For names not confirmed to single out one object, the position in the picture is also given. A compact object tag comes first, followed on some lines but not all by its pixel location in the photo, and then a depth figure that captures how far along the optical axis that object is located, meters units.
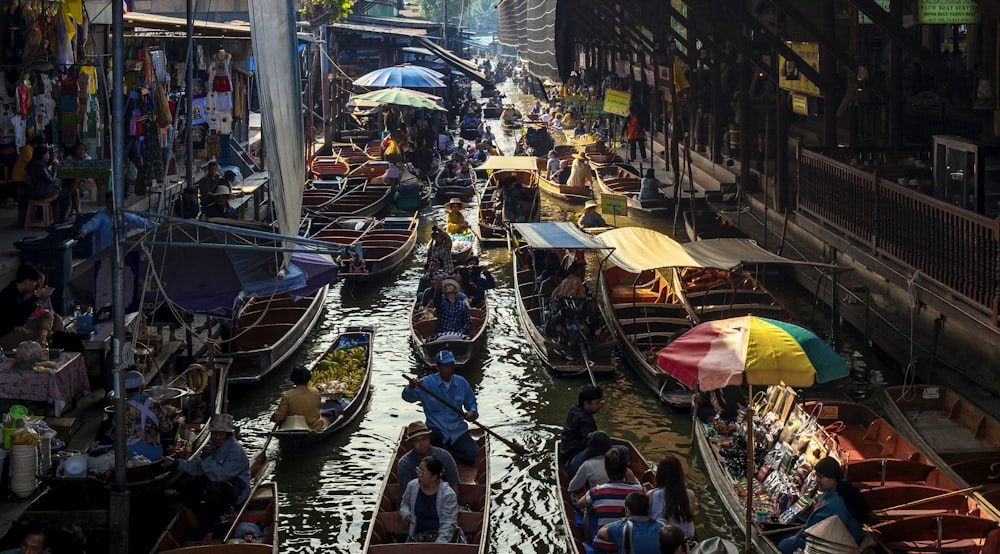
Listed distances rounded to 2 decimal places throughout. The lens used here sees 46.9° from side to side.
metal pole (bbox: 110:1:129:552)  9.12
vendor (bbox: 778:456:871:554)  8.56
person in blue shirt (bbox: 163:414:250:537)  10.07
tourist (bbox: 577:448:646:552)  9.19
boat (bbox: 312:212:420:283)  21.41
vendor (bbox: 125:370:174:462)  10.56
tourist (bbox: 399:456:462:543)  9.35
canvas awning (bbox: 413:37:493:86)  45.12
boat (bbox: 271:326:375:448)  12.98
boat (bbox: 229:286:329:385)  15.45
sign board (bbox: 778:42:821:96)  19.50
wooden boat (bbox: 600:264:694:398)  15.05
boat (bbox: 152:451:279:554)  8.90
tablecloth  10.78
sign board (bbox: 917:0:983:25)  15.16
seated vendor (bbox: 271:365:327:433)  12.97
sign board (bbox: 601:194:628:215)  22.72
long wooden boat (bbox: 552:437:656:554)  9.35
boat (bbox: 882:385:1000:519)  10.39
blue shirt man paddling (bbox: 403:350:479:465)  11.58
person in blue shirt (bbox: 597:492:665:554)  7.91
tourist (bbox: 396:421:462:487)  9.87
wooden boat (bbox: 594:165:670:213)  27.55
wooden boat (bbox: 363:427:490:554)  9.09
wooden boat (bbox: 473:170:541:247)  24.69
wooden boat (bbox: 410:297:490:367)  15.96
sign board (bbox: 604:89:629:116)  32.09
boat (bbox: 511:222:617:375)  15.83
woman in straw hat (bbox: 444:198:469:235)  23.89
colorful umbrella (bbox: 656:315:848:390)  9.48
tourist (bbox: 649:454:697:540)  8.54
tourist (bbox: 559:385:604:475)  10.75
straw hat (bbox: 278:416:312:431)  12.93
